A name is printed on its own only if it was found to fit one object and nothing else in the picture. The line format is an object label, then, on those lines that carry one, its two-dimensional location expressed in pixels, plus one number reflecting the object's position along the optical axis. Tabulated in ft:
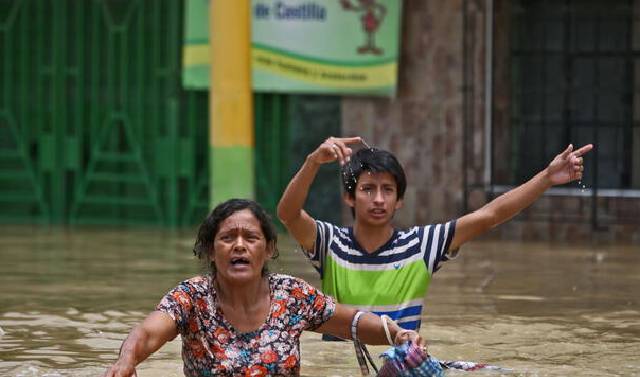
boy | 39.00
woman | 32.40
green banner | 86.83
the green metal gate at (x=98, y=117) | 91.40
